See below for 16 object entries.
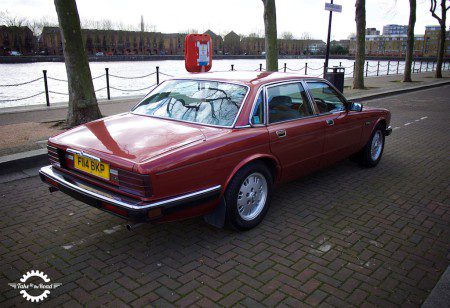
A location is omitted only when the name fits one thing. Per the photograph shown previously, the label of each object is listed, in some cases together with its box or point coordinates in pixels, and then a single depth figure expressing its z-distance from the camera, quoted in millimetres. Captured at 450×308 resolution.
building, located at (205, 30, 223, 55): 127188
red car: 3059
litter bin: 13531
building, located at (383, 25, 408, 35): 158250
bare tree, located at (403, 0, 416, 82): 21997
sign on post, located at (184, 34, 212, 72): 8188
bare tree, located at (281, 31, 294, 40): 150612
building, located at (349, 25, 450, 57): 106625
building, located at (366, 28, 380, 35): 168025
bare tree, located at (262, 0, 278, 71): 12906
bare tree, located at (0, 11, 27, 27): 87438
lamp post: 13164
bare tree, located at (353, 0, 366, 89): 16922
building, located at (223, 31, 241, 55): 132250
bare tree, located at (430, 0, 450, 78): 26172
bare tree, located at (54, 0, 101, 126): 7520
